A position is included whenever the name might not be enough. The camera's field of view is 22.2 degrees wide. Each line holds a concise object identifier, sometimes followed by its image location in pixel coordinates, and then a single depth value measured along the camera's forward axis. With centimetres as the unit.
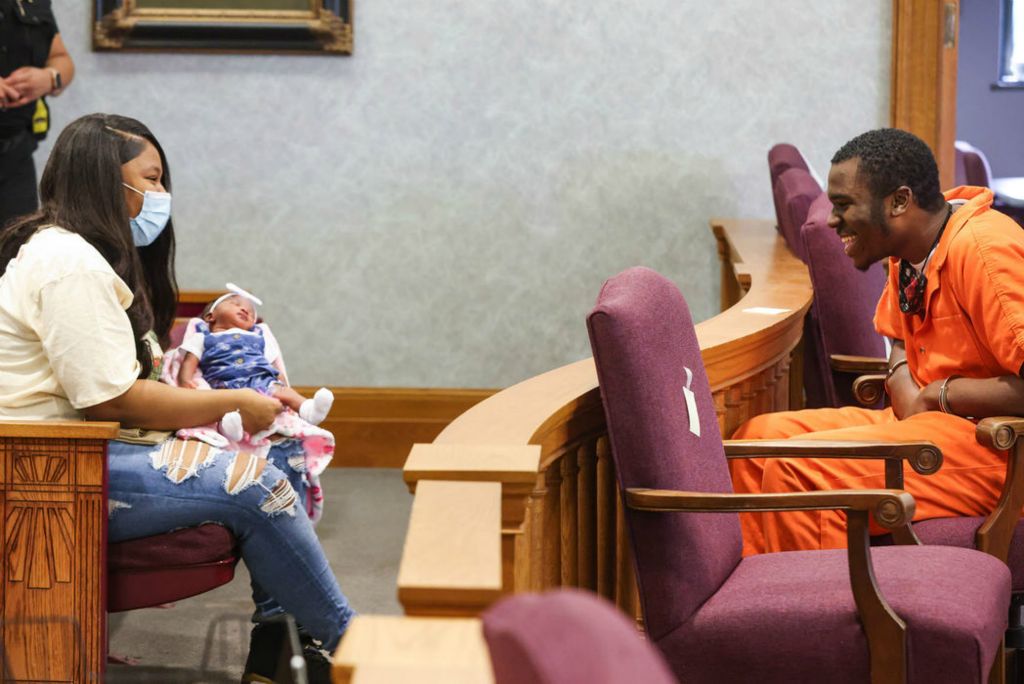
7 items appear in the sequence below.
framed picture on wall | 949
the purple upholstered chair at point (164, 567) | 508
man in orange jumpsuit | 492
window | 1930
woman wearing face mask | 498
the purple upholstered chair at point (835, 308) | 623
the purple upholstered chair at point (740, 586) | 384
